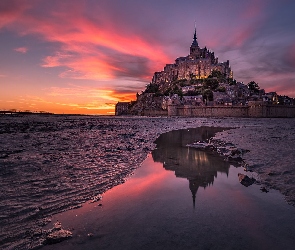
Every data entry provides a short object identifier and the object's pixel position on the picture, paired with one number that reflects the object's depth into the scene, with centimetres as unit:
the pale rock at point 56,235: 313
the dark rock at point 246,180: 599
